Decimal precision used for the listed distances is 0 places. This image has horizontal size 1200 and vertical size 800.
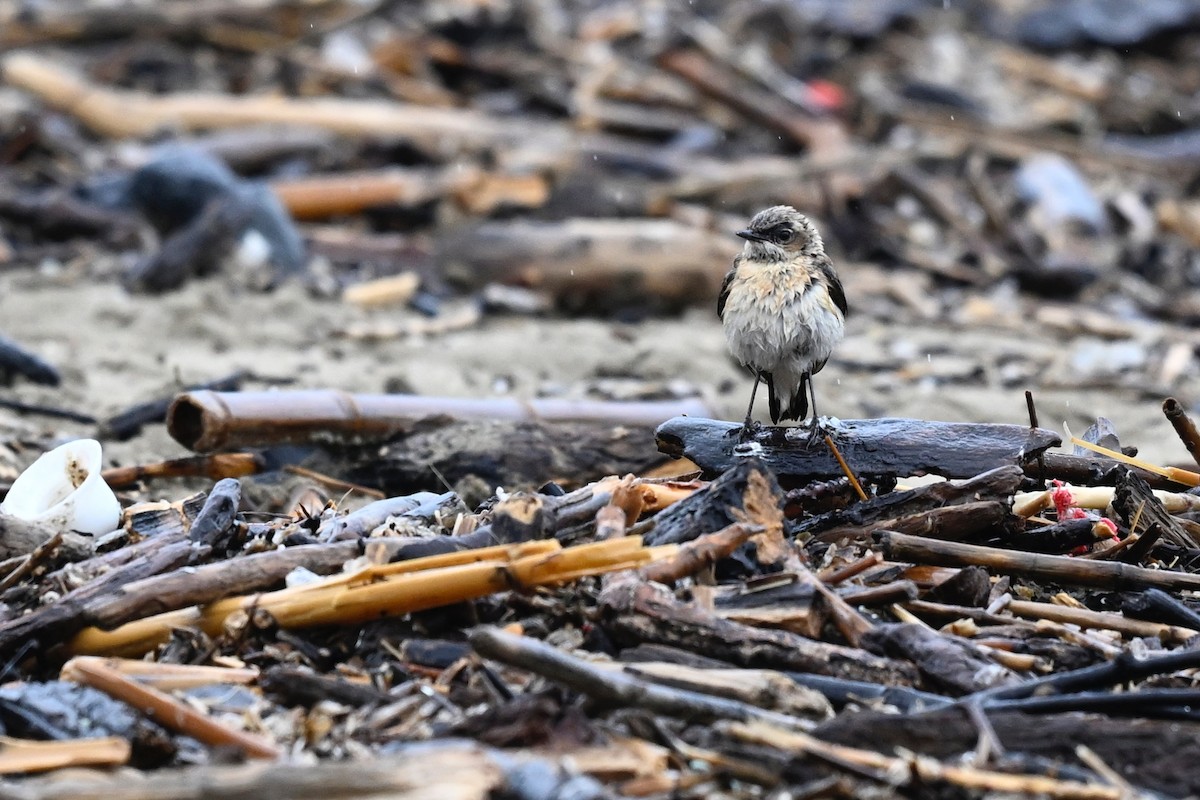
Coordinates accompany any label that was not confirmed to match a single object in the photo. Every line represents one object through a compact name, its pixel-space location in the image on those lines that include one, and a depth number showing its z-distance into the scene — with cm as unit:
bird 1151
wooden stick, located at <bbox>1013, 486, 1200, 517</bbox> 995
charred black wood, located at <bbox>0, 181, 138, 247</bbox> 2319
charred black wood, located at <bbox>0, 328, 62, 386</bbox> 1677
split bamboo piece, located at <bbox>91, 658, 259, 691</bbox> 777
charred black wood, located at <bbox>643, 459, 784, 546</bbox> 866
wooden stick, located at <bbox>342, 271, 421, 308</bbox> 2181
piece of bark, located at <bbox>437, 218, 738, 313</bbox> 2250
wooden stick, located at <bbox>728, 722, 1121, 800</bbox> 675
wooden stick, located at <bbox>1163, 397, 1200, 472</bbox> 943
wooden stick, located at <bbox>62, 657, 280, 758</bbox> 716
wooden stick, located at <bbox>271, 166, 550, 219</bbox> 2494
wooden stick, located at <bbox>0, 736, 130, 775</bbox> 702
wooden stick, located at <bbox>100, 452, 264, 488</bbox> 1262
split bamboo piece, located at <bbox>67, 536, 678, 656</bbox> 808
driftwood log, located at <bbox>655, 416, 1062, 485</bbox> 990
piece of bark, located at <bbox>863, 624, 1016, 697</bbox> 781
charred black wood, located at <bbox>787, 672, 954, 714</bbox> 760
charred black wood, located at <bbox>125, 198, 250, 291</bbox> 2094
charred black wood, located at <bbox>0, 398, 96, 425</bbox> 1523
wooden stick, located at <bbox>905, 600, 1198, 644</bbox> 849
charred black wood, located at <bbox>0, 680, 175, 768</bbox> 734
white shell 1023
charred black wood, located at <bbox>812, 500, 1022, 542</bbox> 933
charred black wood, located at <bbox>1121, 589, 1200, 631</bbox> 855
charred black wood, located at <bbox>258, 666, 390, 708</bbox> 753
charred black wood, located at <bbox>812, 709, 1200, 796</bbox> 704
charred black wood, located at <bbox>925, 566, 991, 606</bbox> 882
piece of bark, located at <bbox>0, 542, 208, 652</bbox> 814
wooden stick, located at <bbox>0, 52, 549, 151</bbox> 2731
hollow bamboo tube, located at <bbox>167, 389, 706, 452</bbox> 1269
